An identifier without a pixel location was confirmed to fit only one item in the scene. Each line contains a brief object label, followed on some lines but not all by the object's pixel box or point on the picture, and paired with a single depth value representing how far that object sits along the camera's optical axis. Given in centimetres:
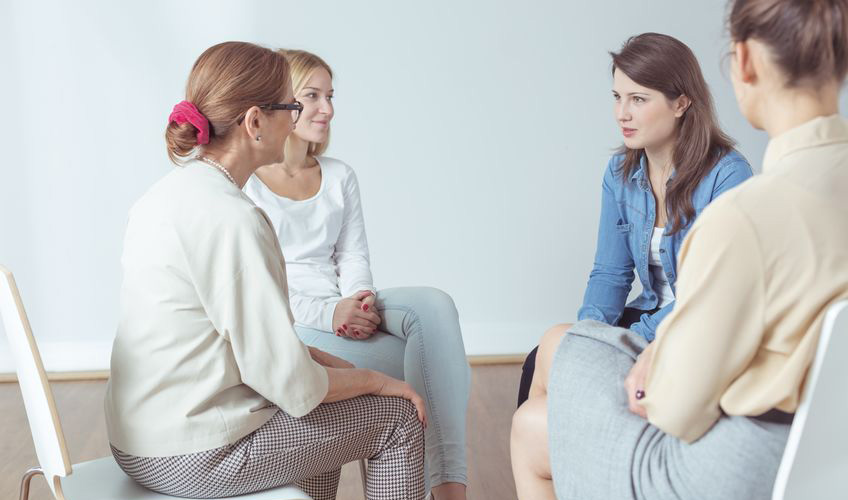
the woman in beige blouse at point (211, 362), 277
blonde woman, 342
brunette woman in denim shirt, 342
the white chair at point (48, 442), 271
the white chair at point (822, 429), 239
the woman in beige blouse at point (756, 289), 242
